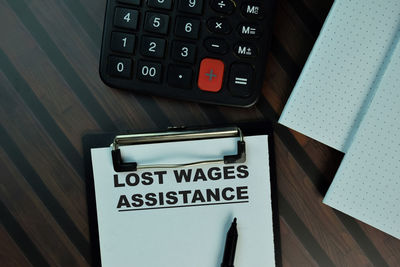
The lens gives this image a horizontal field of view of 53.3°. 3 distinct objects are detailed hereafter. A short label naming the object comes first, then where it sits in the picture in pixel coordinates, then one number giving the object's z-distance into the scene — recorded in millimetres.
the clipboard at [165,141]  417
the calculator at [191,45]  407
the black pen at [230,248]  411
